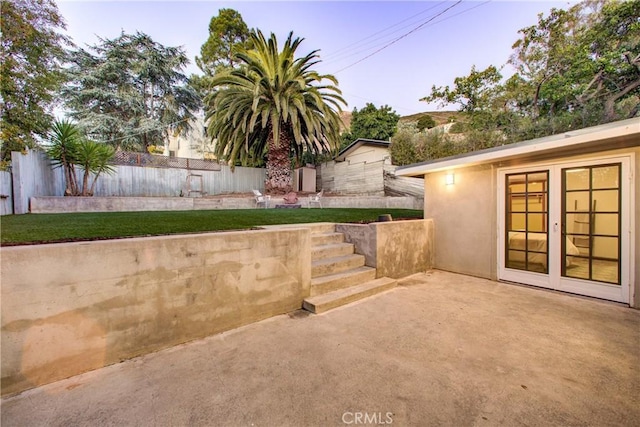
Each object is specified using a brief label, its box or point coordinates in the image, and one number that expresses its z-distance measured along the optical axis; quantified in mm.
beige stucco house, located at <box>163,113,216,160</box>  19269
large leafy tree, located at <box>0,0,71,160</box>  6426
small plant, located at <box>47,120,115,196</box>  6605
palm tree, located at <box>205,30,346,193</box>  9336
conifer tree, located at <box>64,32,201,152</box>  14164
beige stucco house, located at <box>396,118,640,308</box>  3320
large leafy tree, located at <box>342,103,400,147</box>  17797
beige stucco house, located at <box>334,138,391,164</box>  12859
